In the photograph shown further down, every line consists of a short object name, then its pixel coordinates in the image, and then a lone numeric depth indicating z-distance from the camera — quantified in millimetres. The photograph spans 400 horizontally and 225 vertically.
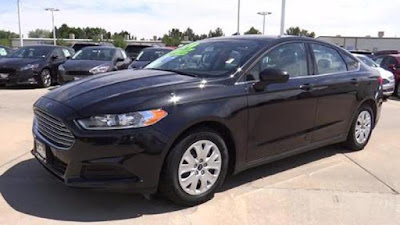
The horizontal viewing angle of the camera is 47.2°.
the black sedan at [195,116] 3873
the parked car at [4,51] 18128
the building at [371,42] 61531
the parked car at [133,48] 22320
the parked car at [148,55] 13863
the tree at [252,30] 58906
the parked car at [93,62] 13336
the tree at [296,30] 66875
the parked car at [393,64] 14961
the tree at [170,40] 62475
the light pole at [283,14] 29548
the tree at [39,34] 114738
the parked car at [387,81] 13829
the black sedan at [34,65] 13961
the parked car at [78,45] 23938
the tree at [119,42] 61750
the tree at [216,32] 72775
